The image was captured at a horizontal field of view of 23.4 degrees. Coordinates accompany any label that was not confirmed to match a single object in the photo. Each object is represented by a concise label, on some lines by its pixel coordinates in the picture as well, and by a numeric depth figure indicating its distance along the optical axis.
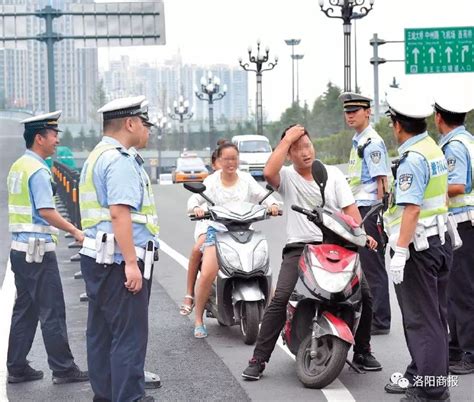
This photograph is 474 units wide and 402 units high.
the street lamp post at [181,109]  77.44
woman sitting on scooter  9.20
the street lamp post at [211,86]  57.84
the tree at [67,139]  101.62
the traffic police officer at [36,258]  7.57
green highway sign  38.12
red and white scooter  7.00
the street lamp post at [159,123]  87.07
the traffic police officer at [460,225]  7.52
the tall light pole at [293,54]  62.18
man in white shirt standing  7.48
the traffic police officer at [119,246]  6.10
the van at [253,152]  45.03
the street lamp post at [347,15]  30.20
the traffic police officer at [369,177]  8.94
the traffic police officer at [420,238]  6.51
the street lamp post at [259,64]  49.00
